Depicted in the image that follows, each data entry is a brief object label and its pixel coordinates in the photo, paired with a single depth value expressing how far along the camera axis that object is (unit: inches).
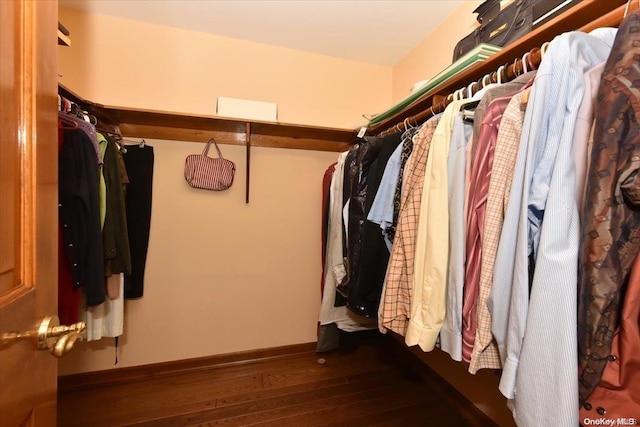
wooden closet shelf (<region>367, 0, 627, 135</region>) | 29.3
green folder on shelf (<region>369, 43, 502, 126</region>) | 42.6
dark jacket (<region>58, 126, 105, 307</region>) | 45.0
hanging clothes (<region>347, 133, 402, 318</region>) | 47.3
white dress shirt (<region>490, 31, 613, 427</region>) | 21.2
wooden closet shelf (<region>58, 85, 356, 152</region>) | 64.6
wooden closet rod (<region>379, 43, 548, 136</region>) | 33.8
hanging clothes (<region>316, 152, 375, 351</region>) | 64.3
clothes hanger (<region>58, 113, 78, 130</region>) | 44.2
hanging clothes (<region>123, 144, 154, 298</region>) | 68.2
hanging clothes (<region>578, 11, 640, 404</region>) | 19.1
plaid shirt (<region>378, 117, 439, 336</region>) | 37.7
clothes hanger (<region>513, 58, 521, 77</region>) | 35.4
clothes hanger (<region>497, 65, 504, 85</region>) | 37.9
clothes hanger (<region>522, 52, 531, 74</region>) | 34.3
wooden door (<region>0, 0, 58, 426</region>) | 16.2
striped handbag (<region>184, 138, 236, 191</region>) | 71.9
